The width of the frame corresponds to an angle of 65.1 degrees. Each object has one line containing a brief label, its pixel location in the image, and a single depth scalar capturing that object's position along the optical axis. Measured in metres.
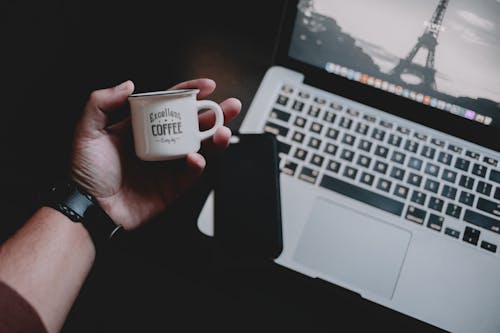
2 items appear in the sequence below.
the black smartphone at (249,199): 0.76
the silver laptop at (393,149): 0.75
